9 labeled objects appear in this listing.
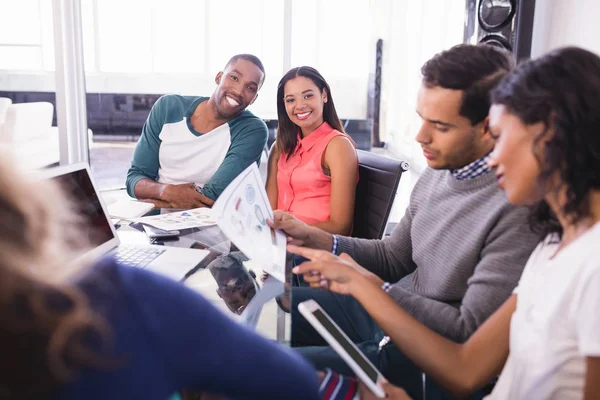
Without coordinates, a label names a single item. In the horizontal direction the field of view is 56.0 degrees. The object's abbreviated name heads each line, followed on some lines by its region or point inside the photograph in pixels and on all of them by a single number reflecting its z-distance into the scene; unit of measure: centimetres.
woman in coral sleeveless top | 242
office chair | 218
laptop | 158
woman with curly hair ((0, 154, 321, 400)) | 50
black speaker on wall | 270
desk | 126
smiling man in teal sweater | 287
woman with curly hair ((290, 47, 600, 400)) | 94
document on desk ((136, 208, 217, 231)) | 202
